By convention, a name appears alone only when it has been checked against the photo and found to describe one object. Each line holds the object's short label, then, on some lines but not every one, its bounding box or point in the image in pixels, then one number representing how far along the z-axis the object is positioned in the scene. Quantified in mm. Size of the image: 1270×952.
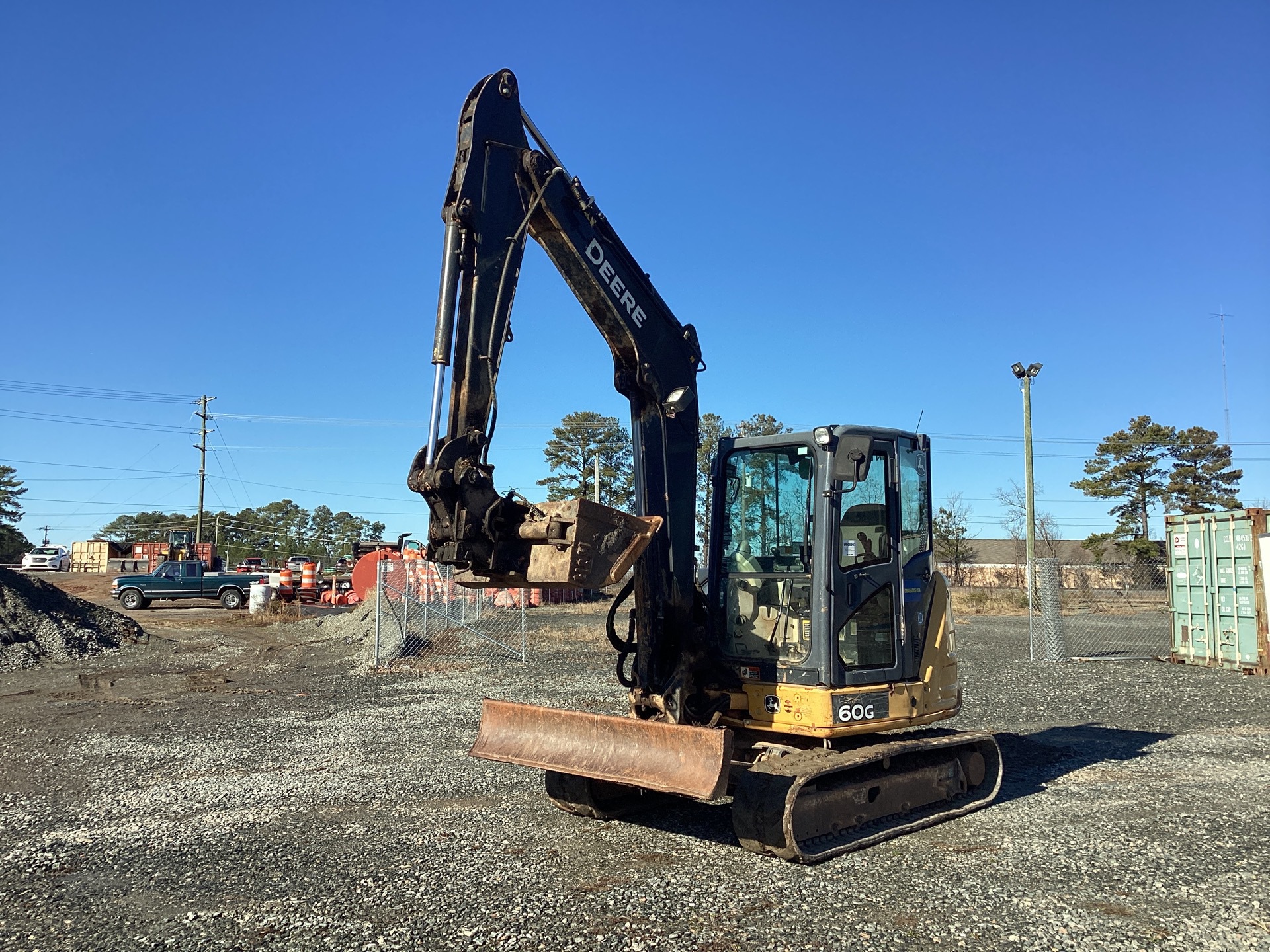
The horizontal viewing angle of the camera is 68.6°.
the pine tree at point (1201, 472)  53031
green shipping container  15164
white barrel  28266
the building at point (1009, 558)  46844
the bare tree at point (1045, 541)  54312
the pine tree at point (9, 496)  76812
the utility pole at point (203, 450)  57281
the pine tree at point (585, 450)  50719
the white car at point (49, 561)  62000
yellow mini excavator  5363
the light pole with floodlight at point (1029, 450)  25141
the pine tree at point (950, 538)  50625
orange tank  28453
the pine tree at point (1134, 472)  54500
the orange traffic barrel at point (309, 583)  33625
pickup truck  32844
